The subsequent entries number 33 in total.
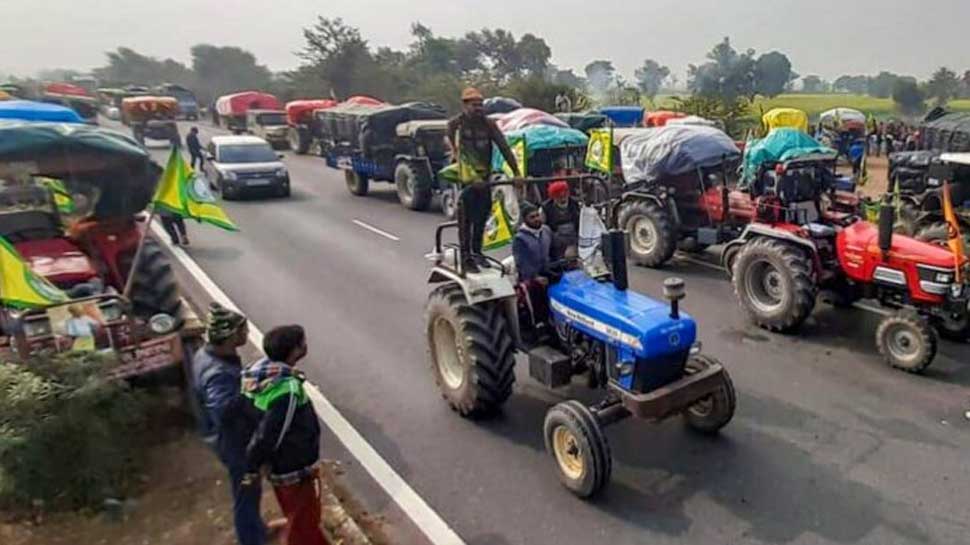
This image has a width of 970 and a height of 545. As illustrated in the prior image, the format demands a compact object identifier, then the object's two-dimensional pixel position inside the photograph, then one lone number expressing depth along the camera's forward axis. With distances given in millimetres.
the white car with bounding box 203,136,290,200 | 17109
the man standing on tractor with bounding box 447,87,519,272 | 7082
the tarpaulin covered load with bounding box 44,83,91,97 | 45219
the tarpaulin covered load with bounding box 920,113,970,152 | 12945
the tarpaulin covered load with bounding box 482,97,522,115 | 26406
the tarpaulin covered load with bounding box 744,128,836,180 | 8719
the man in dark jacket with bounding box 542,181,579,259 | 5770
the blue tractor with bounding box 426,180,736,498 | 4695
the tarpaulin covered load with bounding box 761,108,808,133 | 17750
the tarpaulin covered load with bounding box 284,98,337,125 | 28062
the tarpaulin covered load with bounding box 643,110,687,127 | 24875
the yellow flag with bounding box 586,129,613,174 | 10367
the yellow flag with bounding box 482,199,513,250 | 6113
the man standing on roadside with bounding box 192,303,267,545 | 3498
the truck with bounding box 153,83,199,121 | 44812
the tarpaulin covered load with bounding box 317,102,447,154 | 17656
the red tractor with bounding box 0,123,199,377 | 5414
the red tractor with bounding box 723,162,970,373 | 6598
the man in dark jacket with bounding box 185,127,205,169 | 18719
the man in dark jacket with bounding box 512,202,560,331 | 5531
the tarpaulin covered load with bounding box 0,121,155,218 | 5641
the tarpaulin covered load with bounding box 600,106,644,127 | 27355
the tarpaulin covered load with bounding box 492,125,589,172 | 13742
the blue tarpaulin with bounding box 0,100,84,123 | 7672
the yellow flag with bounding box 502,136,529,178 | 13133
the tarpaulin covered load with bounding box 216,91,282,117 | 35375
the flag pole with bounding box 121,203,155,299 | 5530
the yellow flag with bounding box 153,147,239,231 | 5352
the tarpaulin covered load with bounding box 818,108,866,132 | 22177
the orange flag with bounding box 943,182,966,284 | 6469
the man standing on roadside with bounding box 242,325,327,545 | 3484
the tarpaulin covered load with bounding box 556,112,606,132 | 22156
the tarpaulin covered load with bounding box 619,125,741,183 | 10391
